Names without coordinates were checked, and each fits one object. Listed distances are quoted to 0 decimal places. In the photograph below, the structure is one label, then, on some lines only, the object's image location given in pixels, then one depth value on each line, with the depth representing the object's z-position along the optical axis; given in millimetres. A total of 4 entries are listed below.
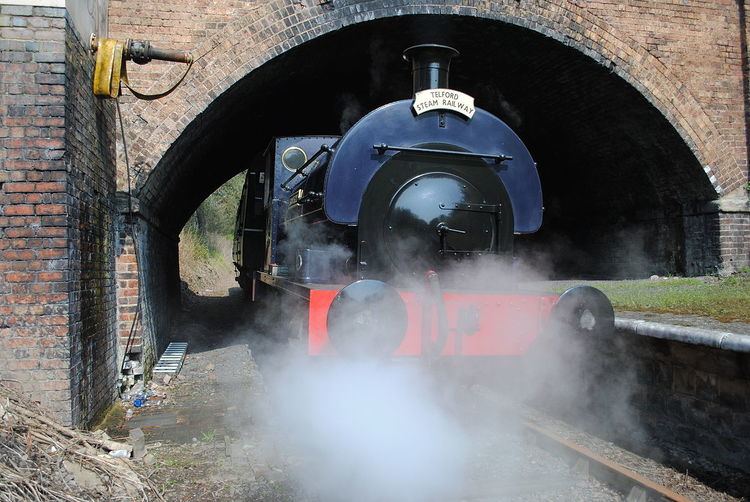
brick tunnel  6250
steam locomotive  3736
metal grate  7113
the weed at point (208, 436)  4602
